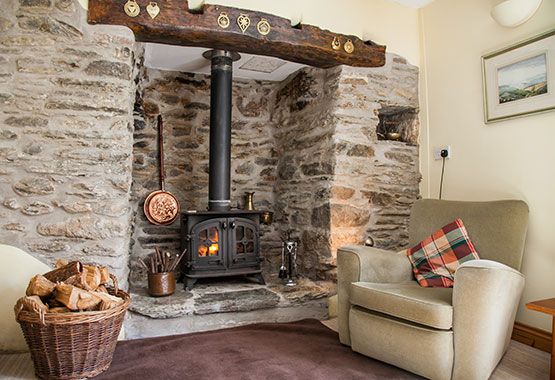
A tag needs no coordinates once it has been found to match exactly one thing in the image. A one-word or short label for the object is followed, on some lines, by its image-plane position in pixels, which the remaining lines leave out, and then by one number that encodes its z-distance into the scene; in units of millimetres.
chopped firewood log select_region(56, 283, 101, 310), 1795
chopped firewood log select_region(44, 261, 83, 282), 1941
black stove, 2959
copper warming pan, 3400
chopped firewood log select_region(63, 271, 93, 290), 1892
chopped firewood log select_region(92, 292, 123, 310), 1869
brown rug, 1920
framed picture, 2326
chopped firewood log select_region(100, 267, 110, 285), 2031
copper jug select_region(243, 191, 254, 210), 3535
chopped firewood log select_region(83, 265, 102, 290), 1944
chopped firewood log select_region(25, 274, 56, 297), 1856
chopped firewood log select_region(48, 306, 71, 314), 1795
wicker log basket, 1739
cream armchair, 1729
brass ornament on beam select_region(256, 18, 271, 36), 2756
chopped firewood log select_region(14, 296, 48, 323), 1729
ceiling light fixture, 2365
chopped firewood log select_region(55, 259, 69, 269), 2102
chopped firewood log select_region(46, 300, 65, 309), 1843
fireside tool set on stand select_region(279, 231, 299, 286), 3152
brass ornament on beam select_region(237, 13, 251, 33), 2707
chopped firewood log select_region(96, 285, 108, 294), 1994
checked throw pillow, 2256
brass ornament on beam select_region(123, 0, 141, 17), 2477
